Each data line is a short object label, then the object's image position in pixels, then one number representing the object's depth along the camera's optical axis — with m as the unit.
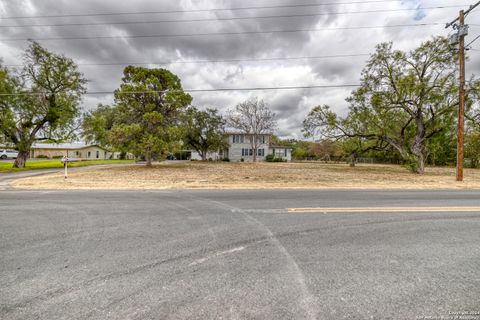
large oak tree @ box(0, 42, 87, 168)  18.23
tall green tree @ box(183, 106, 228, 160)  36.25
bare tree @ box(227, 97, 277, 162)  37.00
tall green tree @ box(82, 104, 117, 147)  21.86
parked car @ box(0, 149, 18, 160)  35.75
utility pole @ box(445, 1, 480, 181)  11.80
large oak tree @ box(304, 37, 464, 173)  16.23
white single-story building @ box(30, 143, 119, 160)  45.44
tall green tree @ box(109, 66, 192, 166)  18.78
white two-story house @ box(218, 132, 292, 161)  41.00
